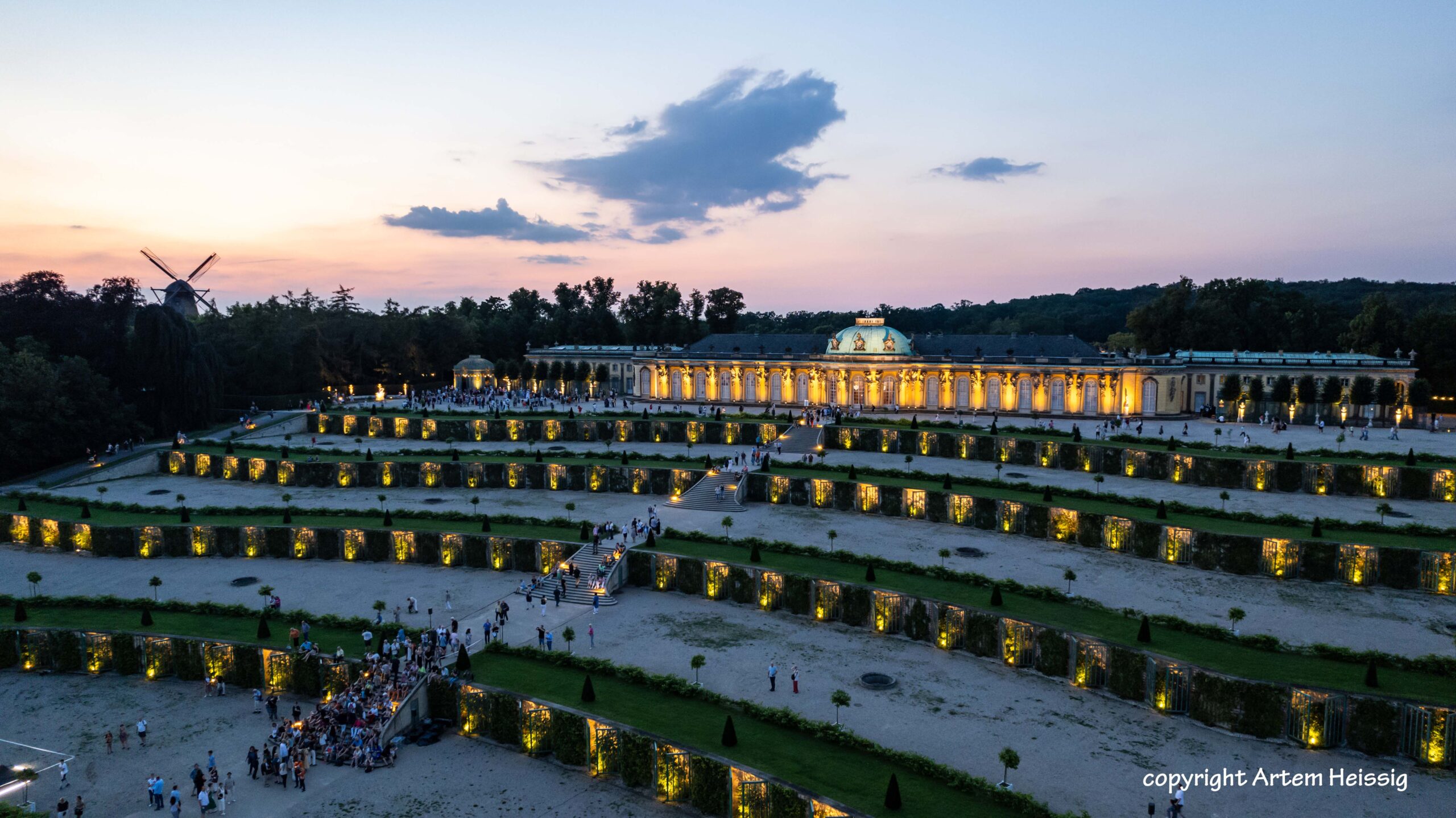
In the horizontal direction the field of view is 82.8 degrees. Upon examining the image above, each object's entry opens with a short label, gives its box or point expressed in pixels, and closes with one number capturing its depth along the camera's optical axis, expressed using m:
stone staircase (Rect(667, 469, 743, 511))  62.72
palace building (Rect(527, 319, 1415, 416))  98.88
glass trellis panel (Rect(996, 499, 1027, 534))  54.56
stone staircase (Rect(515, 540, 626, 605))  46.62
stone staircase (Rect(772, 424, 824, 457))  78.38
